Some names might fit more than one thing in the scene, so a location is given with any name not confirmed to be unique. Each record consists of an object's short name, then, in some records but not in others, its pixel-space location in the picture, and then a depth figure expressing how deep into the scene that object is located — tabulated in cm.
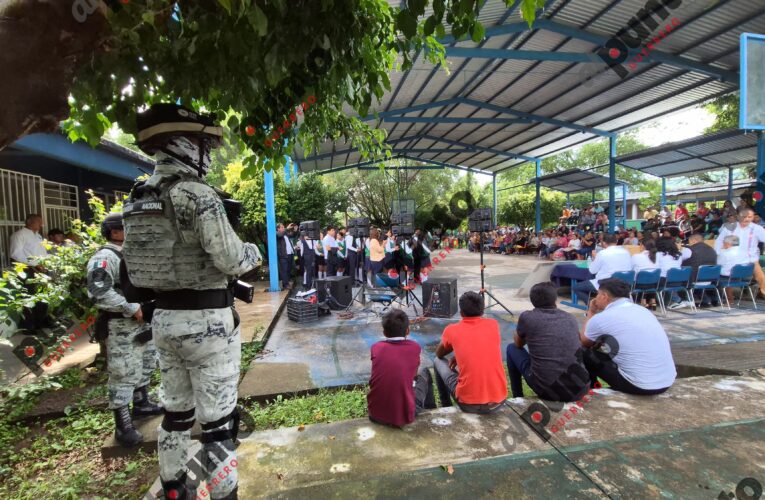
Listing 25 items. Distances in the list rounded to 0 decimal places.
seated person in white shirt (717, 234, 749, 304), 688
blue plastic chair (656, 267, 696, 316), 666
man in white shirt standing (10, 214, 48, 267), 549
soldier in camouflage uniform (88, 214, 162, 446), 296
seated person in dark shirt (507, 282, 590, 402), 295
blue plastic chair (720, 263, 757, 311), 684
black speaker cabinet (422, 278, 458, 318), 672
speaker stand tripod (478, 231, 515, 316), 670
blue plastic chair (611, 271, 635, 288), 627
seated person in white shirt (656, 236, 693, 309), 686
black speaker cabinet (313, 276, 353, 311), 743
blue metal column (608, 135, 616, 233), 1338
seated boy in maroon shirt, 266
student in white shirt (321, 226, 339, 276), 1074
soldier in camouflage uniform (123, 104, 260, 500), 181
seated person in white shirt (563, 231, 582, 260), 1448
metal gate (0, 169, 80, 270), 587
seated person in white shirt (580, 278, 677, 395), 301
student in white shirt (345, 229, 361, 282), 1080
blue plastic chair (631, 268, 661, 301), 652
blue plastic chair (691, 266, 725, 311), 677
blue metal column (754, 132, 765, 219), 812
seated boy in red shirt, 283
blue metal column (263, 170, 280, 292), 885
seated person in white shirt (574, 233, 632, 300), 639
